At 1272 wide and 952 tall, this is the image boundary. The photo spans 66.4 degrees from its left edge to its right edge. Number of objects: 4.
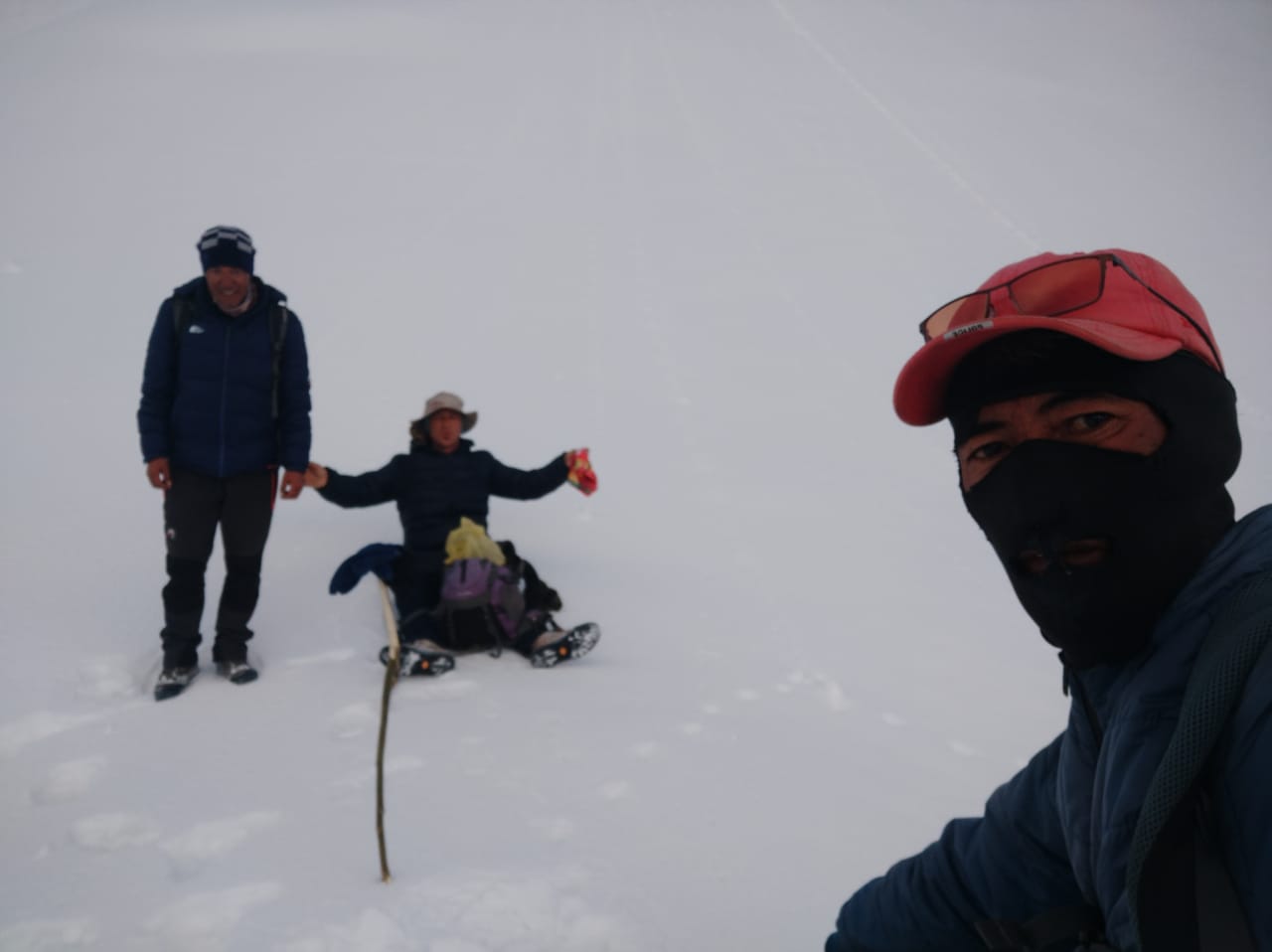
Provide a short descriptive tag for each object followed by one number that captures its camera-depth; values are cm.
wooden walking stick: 228
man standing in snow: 372
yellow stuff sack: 448
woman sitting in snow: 427
